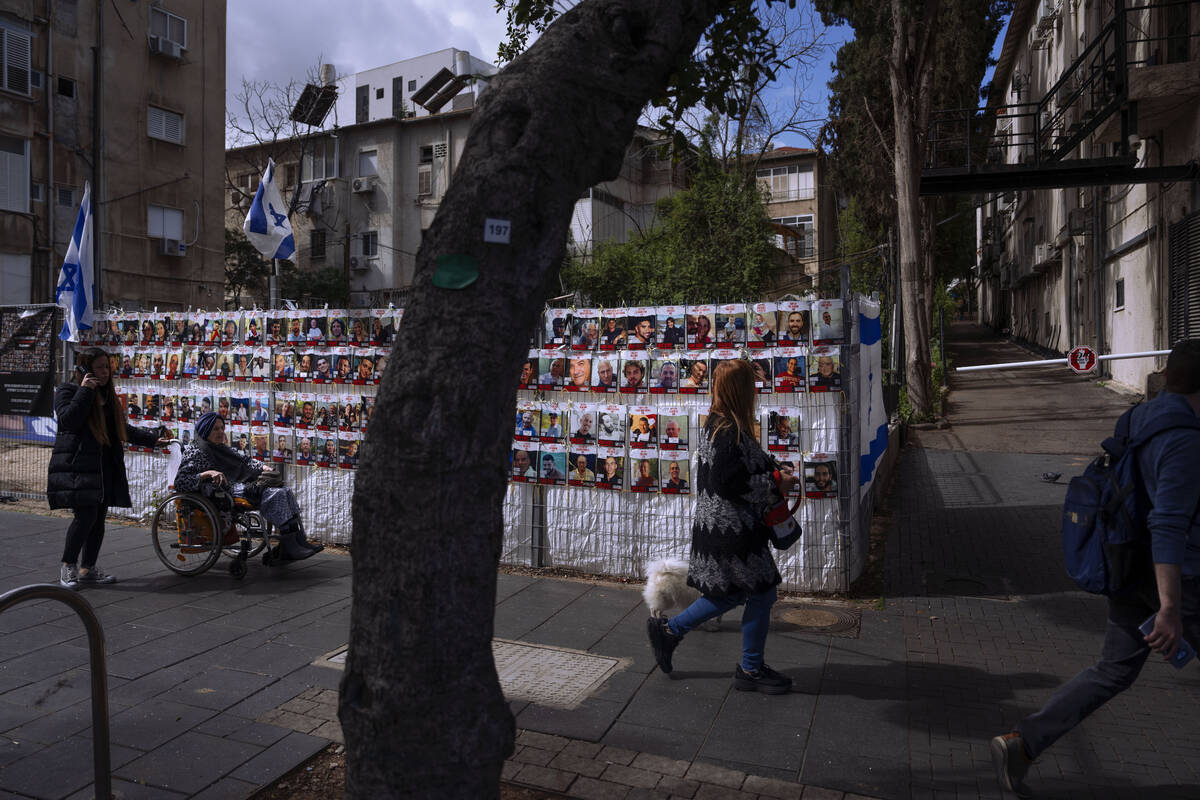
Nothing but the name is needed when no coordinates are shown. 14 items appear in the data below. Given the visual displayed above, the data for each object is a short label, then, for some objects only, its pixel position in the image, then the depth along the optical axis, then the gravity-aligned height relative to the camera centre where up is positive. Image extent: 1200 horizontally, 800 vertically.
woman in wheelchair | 7.13 -0.57
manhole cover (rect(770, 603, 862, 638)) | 5.80 -1.44
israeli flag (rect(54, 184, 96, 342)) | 9.37 +1.36
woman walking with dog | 4.67 -0.62
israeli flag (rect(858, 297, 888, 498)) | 6.86 +0.12
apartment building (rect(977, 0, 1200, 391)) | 13.44 +4.28
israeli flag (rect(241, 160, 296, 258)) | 9.53 +2.04
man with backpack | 3.26 -0.61
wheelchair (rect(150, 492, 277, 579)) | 7.01 -0.98
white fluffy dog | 5.64 -1.15
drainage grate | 4.64 -1.49
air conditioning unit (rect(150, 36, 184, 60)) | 25.73 +10.70
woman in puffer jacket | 6.84 -0.42
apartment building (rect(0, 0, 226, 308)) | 22.95 +7.56
